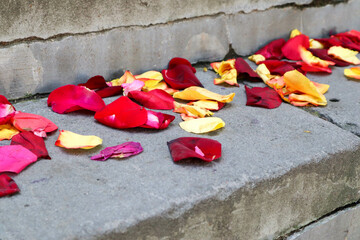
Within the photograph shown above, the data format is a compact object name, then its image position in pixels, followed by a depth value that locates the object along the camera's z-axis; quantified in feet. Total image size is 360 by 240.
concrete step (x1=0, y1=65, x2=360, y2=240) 1.86
